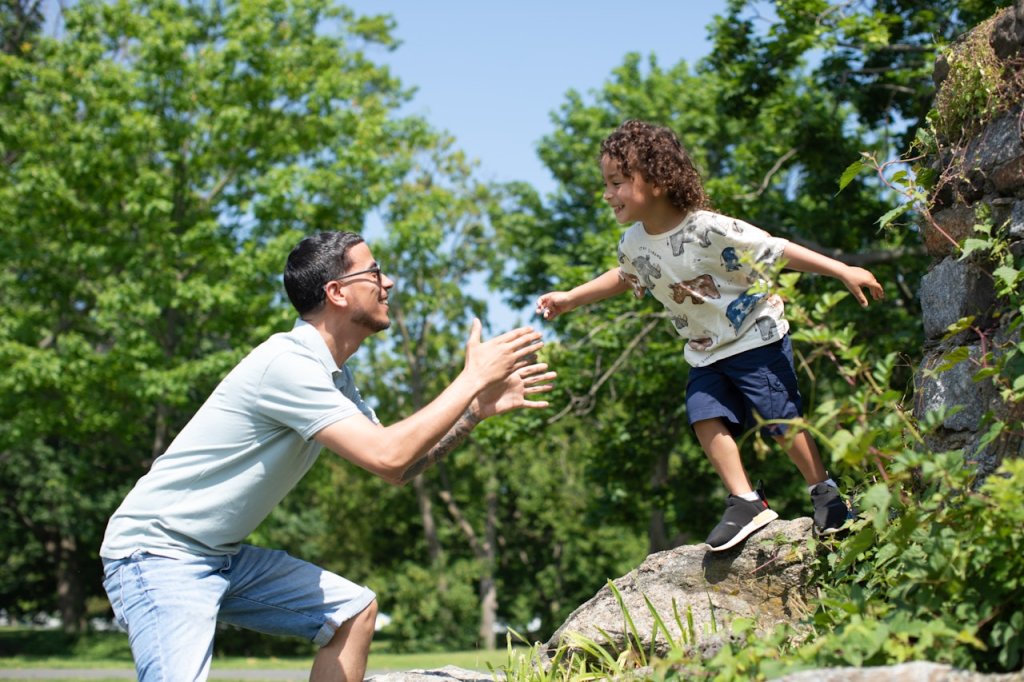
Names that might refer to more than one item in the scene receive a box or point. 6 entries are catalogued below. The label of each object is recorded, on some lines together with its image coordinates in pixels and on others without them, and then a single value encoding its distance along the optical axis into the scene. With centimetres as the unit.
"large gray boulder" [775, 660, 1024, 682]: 240
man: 324
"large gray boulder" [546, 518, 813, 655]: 400
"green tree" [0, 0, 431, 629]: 1722
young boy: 407
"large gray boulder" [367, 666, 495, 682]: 434
